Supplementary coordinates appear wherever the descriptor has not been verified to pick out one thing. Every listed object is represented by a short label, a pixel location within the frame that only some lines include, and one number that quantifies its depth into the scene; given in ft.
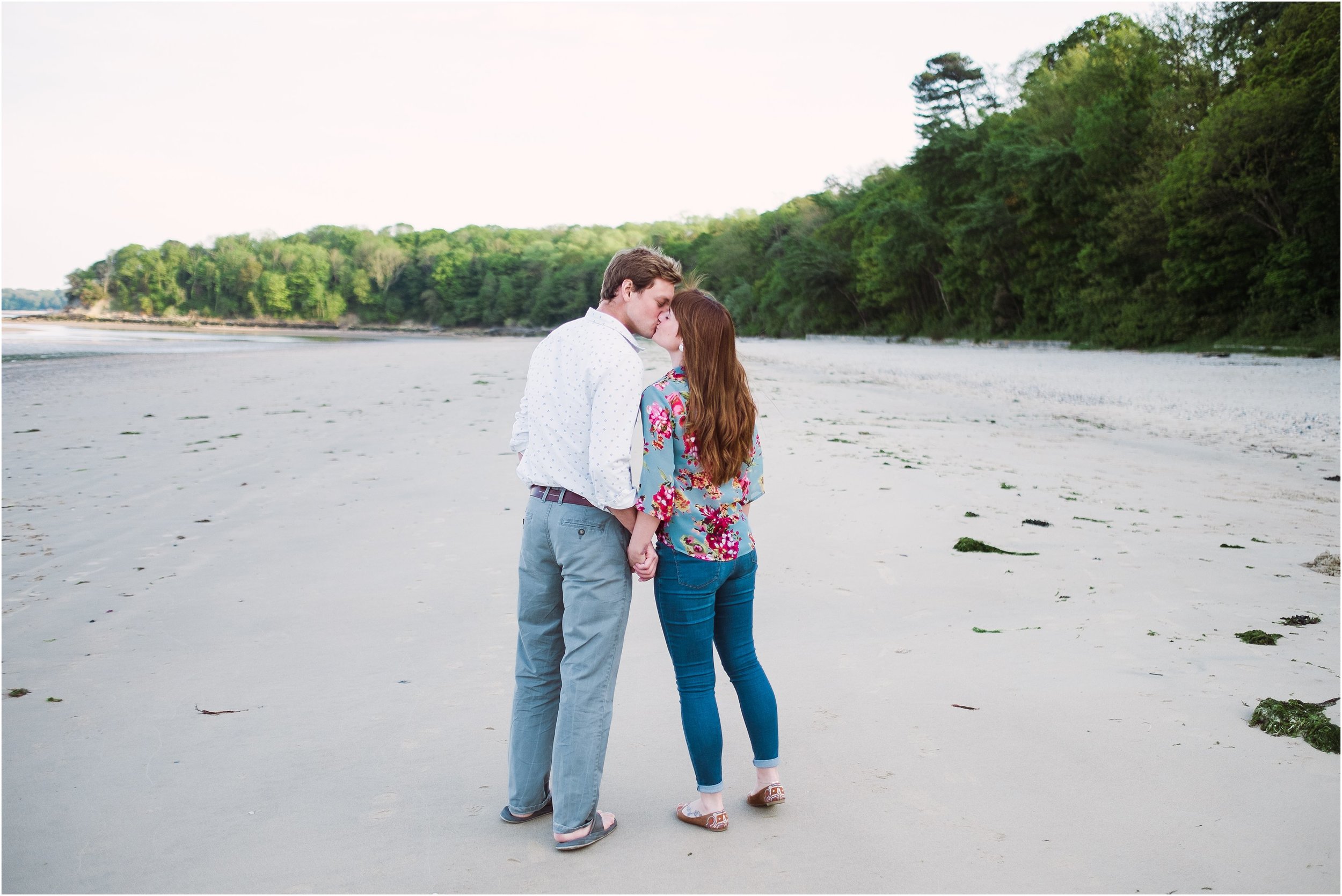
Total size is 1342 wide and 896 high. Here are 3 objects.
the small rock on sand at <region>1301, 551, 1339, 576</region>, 15.97
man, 7.66
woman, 7.80
